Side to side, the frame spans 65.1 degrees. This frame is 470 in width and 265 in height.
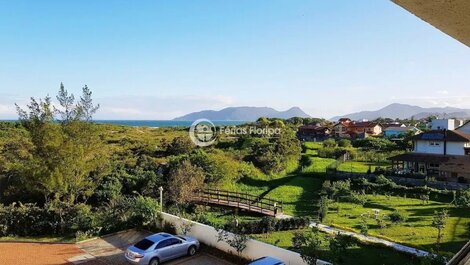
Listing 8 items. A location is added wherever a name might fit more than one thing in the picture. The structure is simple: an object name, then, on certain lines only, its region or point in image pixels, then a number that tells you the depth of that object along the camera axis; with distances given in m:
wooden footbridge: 22.05
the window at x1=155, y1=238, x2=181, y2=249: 11.34
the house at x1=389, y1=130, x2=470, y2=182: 31.84
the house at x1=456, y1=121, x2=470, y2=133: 43.03
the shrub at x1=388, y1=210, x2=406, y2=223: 19.95
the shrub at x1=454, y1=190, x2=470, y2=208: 22.06
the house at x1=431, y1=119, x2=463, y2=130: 49.81
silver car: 10.87
